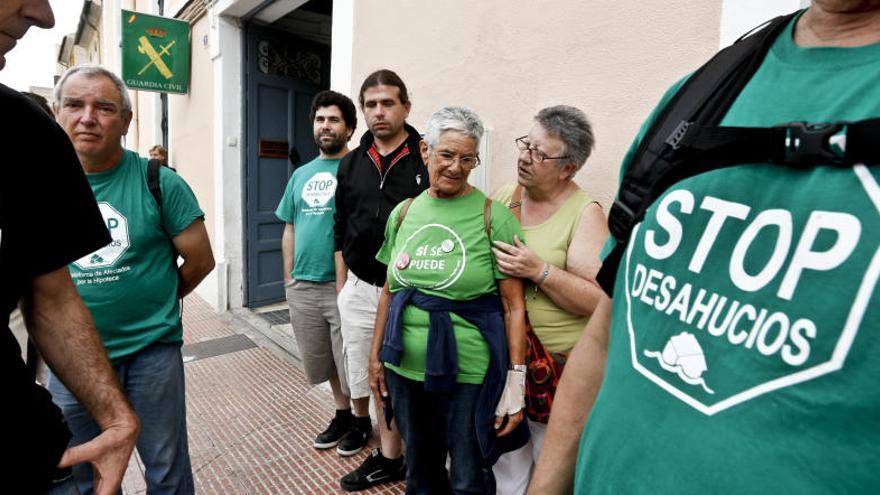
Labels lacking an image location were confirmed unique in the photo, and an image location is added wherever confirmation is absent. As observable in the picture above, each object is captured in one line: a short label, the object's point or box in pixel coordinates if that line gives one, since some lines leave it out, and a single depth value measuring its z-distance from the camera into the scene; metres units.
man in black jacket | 2.68
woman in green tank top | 1.92
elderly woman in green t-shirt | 1.97
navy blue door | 5.93
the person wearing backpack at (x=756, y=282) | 0.51
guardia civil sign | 6.09
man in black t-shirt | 1.00
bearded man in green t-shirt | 3.23
